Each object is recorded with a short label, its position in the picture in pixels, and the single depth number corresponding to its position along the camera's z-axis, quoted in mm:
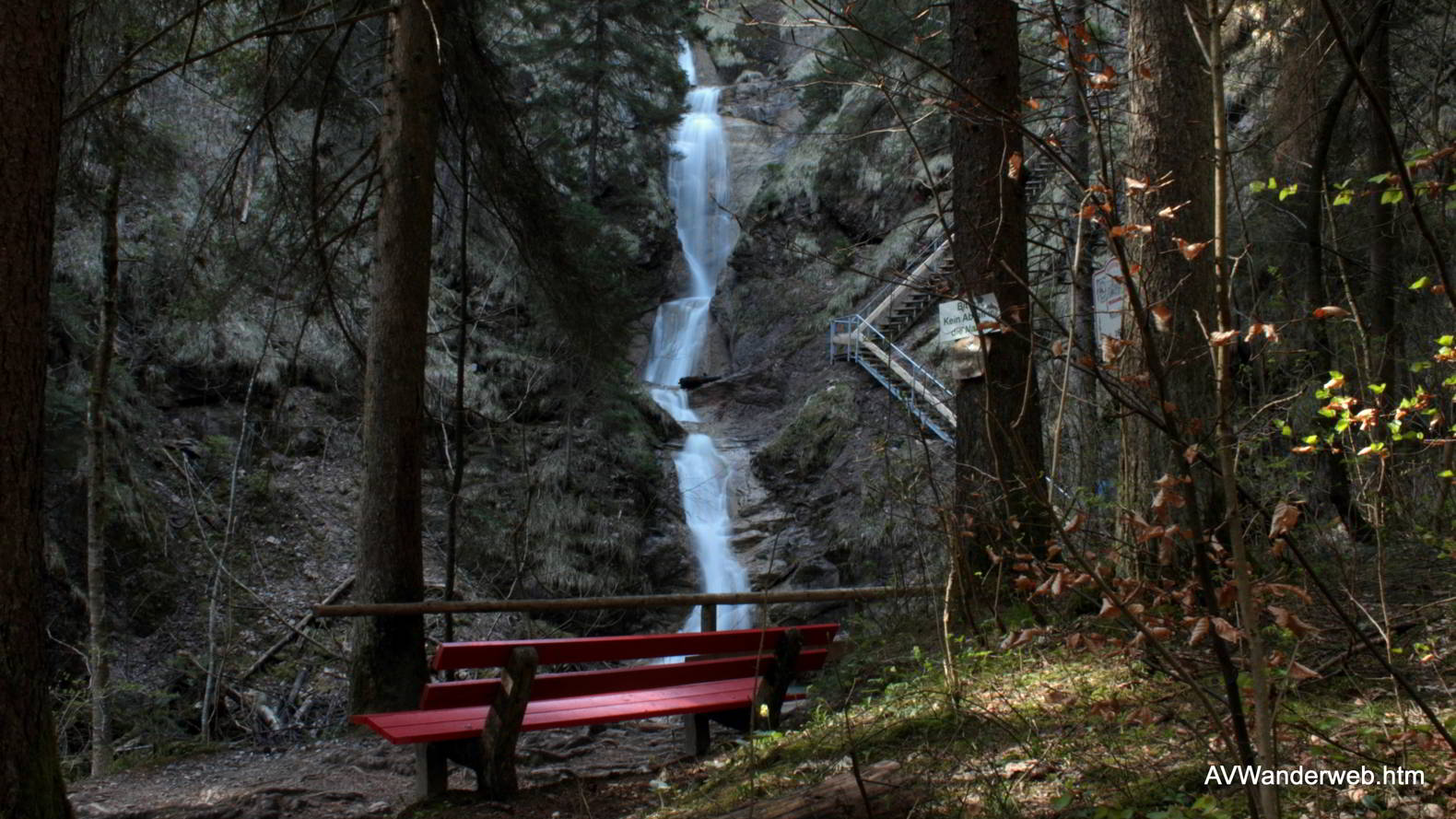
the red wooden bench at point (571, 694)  4320
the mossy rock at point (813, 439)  17688
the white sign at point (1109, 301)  4836
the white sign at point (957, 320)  5078
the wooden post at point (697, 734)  5324
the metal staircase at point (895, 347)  17241
